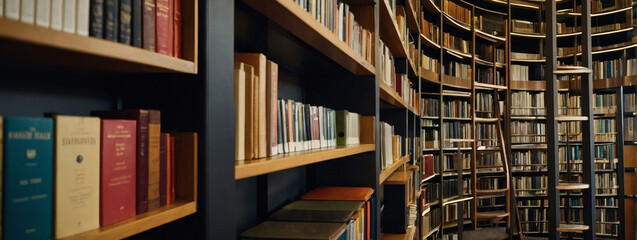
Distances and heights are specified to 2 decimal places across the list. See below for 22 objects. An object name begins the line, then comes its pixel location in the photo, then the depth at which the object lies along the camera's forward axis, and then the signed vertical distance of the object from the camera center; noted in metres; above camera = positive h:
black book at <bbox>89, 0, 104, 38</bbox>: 0.61 +0.16
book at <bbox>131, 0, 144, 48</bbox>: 0.68 +0.17
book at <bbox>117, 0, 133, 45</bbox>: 0.66 +0.16
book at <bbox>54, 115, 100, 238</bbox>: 0.57 -0.05
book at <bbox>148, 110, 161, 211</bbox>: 0.72 -0.04
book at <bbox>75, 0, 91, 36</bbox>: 0.59 +0.15
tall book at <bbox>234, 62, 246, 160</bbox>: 0.95 +0.05
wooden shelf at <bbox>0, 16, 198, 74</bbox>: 0.50 +0.11
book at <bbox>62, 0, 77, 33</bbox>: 0.57 +0.15
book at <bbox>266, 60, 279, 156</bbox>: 1.08 +0.06
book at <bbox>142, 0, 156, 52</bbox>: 0.70 +0.17
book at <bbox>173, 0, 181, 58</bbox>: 0.76 +0.18
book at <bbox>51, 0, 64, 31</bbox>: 0.56 +0.15
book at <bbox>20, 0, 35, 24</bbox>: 0.52 +0.14
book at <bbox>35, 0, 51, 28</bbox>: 0.54 +0.14
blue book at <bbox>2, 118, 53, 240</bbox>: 0.52 -0.05
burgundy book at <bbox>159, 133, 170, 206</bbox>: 0.75 -0.06
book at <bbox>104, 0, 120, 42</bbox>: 0.63 +0.16
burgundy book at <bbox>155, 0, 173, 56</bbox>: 0.73 +0.17
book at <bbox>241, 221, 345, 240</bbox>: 1.17 -0.27
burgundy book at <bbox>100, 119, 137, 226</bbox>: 0.64 -0.05
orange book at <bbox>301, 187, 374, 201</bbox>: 1.68 -0.23
